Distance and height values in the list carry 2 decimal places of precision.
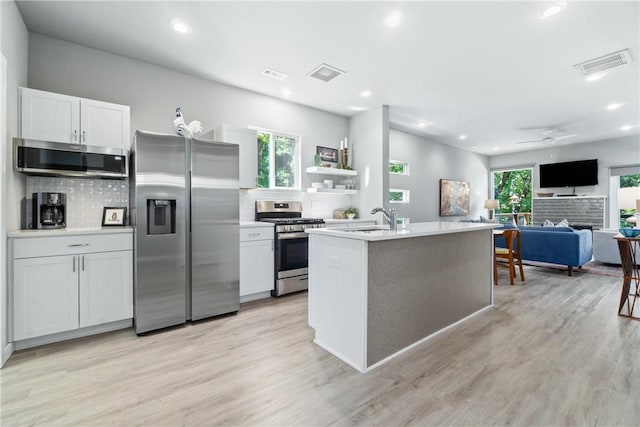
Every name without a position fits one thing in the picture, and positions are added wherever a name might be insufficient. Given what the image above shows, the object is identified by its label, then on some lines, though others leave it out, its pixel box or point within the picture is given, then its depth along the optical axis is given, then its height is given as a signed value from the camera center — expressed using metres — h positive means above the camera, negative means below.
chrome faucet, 2.59 -0.07
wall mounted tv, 7.60 +1.05
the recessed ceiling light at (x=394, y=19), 2.62 +1.80
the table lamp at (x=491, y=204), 8.84 +0.24
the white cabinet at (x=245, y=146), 3.68 +0.88
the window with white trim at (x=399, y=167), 6.90 +1.09
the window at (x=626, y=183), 7.35 +0.73
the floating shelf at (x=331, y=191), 4.77 +0.37
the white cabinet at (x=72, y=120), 2.57 +0.89
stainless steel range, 3.77 -0.56
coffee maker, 2.68 +0.02
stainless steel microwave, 2.45 +0.49
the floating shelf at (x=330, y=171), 4.76 +0.70
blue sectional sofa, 4.86 -0.59
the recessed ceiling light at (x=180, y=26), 2.71 +1.79
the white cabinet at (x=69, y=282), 2.32 -0.60
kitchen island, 2.06 -0.62
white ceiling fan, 6.48 +1.81
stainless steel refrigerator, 2.70 -0.16
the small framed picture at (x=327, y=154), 5.10 +1.06
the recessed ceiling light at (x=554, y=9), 2.49 +1.79
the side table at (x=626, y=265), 3.11 -0.58
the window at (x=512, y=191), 9.24 +0.68
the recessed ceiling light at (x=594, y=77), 3.77 +1.80
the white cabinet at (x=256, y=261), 3.51 -0.61
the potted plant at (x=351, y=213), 5.15 -0.02
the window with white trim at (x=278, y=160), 4.44 +0.84
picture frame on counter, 3.07 -0.04
